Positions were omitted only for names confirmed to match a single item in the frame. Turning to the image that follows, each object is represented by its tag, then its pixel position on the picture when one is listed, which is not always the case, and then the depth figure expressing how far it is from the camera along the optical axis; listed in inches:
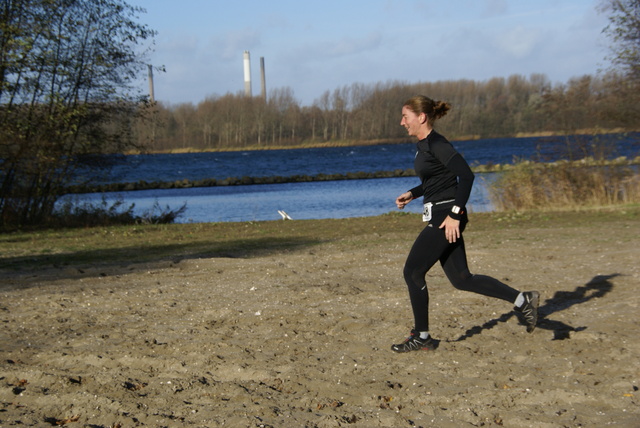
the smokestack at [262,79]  5845.5
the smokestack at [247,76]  5428.2
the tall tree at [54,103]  808.3
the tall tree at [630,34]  847.1
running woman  228.8
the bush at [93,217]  864.3
